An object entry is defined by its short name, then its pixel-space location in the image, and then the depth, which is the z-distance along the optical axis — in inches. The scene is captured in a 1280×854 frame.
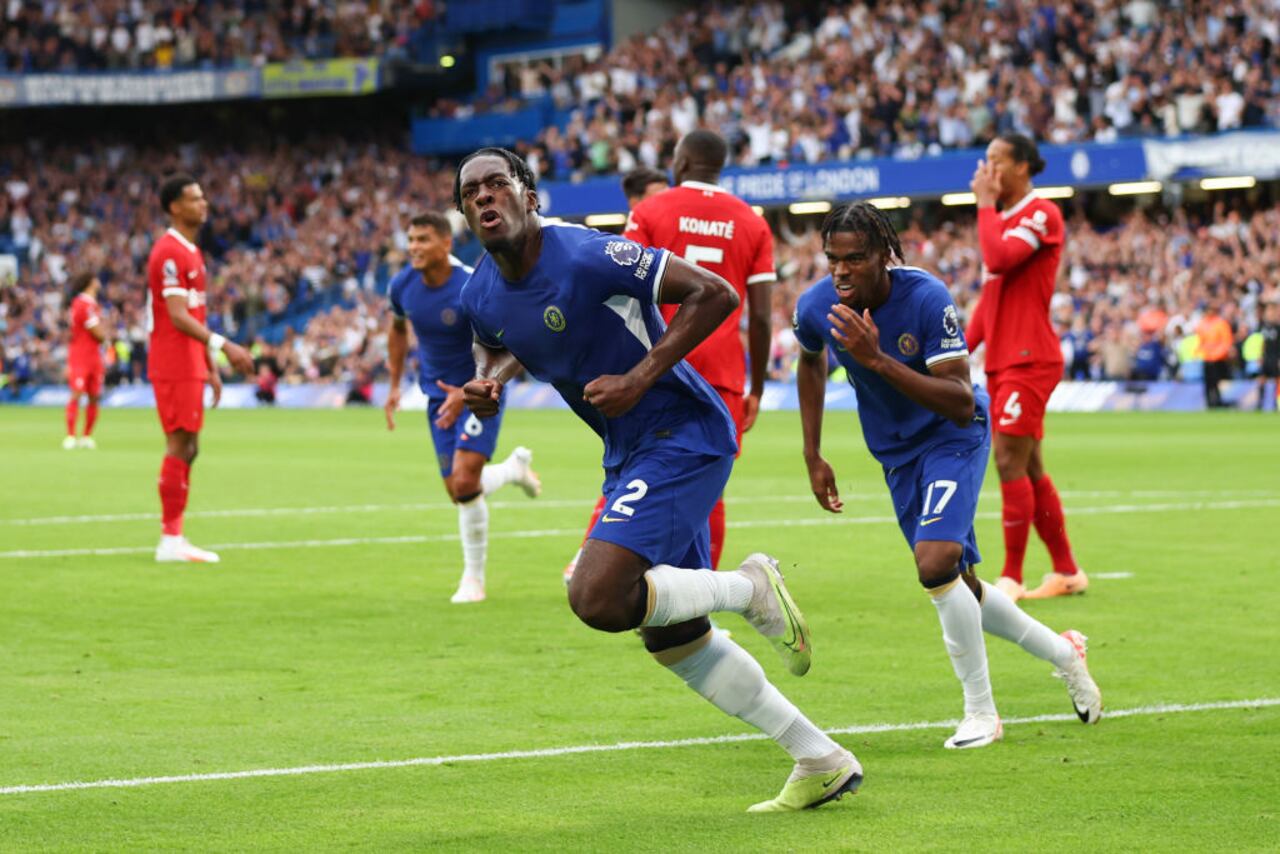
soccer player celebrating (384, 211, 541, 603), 441.1
